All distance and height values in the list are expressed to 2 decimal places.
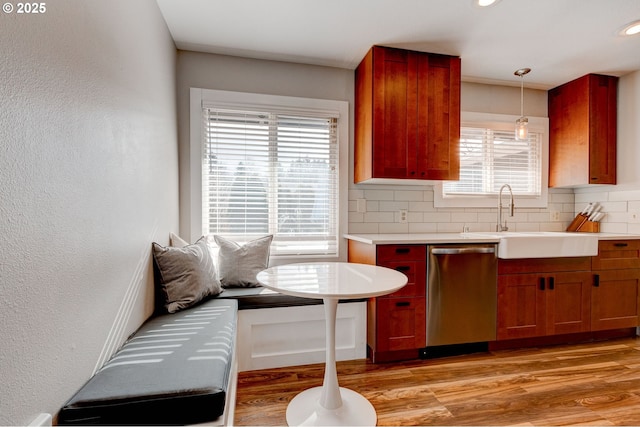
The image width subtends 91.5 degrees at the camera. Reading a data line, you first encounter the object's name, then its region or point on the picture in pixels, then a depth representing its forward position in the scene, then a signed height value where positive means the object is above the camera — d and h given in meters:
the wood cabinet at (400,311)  2.30 -0.76
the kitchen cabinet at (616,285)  2.71 -0.67
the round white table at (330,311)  1.46 -0.55
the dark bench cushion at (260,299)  2.14 -0.63
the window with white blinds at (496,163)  3.16 +0.48
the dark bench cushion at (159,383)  0.98 -0.60
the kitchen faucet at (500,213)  3.15 -0.05
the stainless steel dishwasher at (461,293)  2.37 -0.66
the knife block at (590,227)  3.16 -0.19
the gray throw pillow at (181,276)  1.87 -0.42
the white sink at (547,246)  2.45 -0.30
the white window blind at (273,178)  2.64 +0.27
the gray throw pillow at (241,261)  2.39 -0.41
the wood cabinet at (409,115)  2.51 +0.78
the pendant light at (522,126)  2.80 +0.74
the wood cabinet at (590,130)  2.98 +0.77
